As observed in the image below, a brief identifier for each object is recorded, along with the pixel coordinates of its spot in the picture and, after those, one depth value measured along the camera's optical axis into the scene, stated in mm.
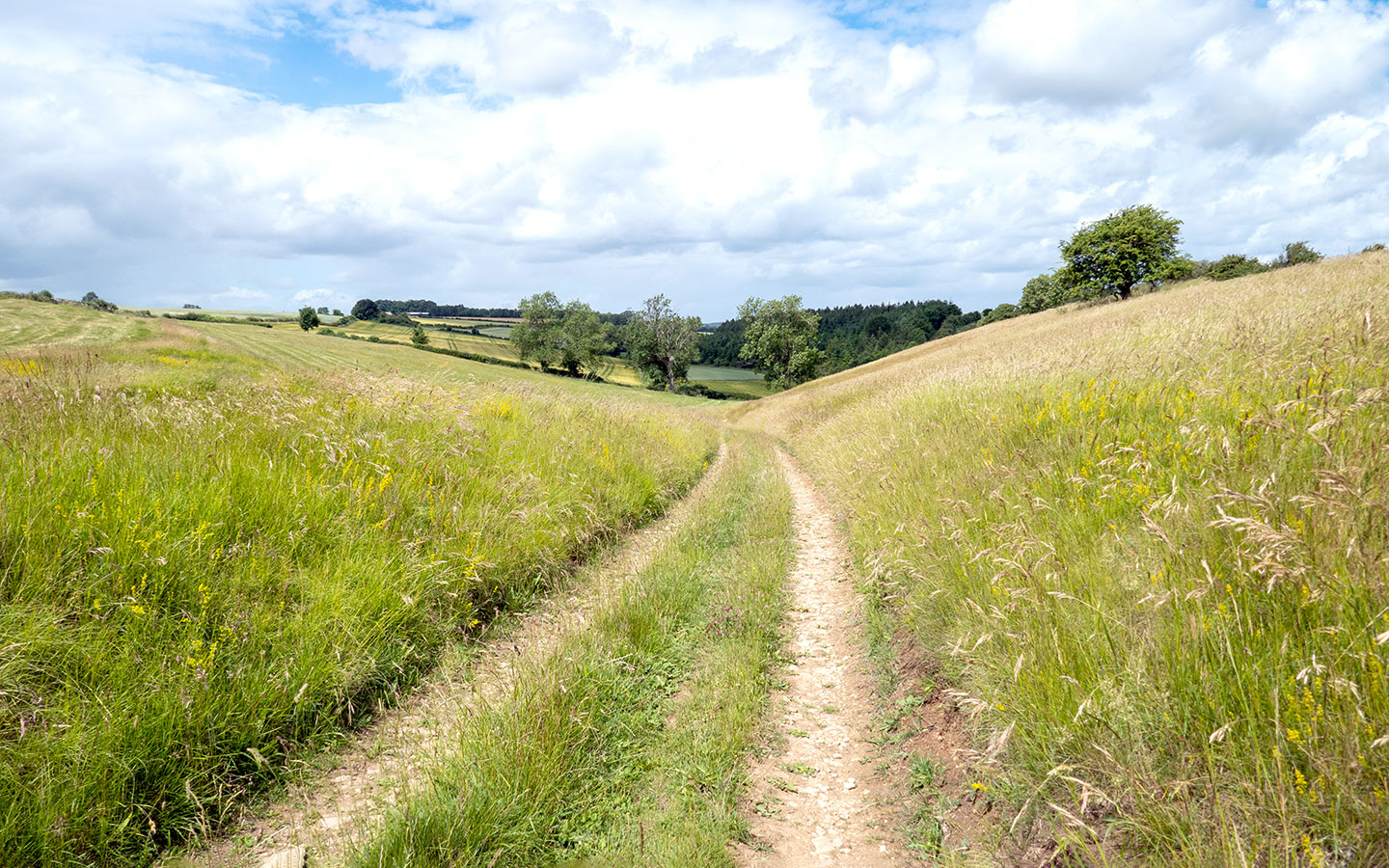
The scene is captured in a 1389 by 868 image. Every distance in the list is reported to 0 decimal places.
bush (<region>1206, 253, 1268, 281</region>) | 60816
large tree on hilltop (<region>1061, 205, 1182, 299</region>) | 48594
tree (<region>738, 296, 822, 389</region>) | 78250
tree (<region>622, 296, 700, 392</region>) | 94250
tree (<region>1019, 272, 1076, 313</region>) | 97375
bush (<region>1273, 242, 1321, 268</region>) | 46116
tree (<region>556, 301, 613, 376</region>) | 94438
